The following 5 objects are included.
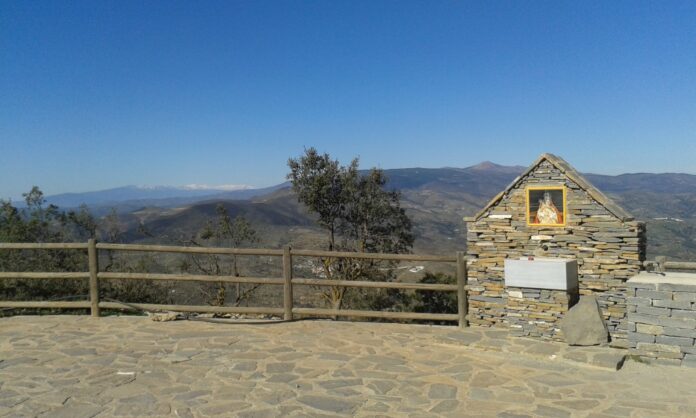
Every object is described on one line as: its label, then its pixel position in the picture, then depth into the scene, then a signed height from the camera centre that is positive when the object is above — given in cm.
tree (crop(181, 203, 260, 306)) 1743 -167
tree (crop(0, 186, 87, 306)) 1368 -163
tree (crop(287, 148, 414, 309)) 1797 -63
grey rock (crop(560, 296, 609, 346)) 666 -185
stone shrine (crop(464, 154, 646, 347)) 689 -88
